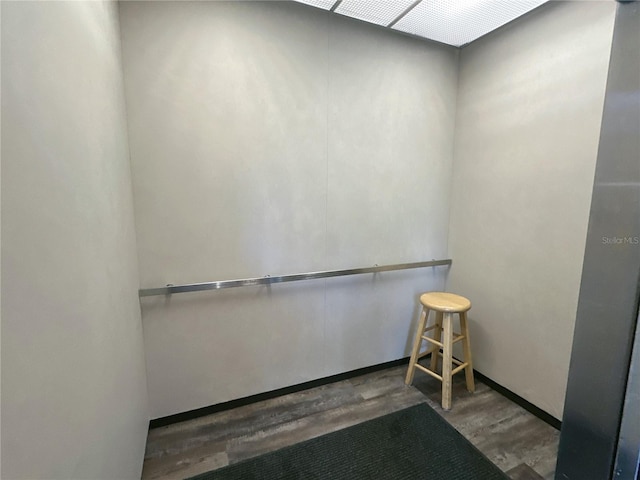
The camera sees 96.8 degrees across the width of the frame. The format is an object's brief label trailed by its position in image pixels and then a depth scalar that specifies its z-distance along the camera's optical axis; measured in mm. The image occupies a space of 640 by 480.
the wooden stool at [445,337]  1956
